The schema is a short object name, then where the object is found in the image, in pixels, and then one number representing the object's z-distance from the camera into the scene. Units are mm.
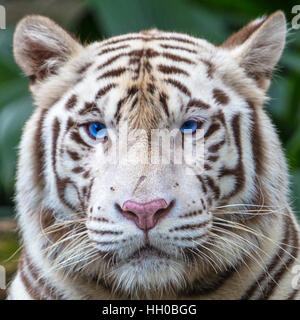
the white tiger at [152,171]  4324
